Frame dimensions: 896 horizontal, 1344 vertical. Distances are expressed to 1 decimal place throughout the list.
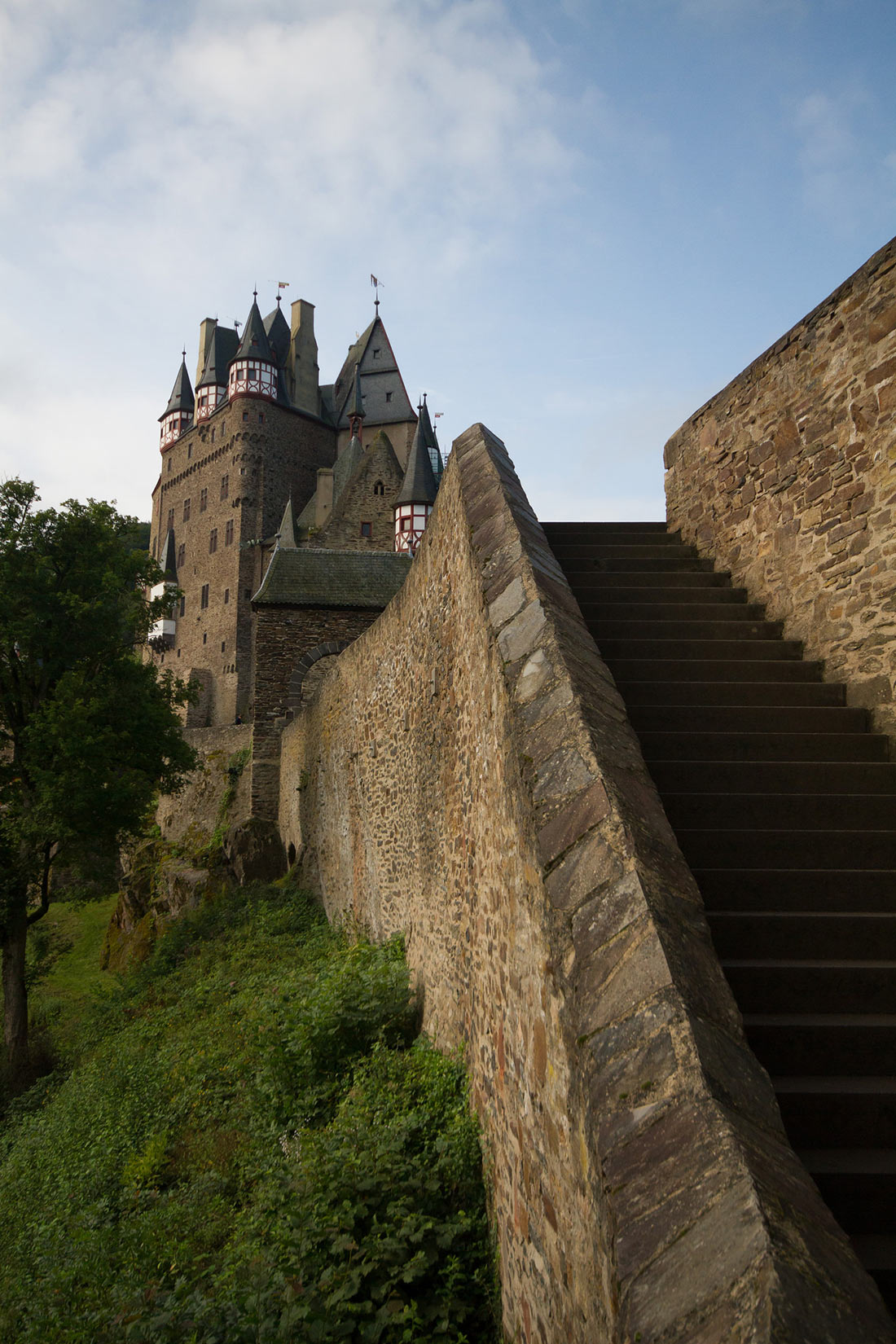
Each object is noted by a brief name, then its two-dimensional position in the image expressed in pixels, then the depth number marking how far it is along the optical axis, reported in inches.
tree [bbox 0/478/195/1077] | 571.8
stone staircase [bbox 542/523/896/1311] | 109.7
